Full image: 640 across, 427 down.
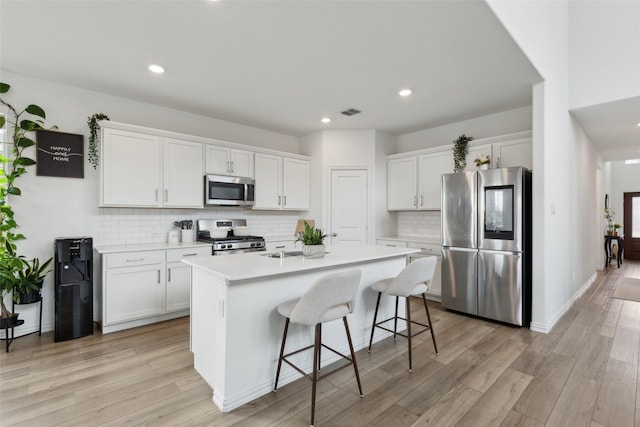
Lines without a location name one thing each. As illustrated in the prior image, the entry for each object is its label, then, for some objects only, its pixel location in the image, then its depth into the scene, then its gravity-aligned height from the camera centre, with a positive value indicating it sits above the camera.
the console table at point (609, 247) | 7.30 -0.75
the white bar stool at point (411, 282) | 2.60 -0.57
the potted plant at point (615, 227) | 7.68 -0.31
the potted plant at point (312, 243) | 2.71 -0.25
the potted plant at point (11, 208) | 2.97 +0.07
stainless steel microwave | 4.28 +0.33
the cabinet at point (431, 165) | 4.01 +0.73
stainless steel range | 4.08 -0.33
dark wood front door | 8.41 -0.26
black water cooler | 3.07 -0.74
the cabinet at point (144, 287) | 3.29 -0.82
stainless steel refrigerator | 3.46 -0.34
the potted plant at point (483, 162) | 4.07 +0.70
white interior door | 5.27 +0.21
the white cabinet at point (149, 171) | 3.55 +0.53
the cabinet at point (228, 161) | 4.33 +0.77
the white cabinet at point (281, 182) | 4.88 +0.52
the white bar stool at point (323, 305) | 1.94 -0.59
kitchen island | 2.04 -0.75
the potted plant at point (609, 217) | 7.81 -0.05
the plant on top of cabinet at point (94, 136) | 3.52 +0.89
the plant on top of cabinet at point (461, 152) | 4.45 +0.90
